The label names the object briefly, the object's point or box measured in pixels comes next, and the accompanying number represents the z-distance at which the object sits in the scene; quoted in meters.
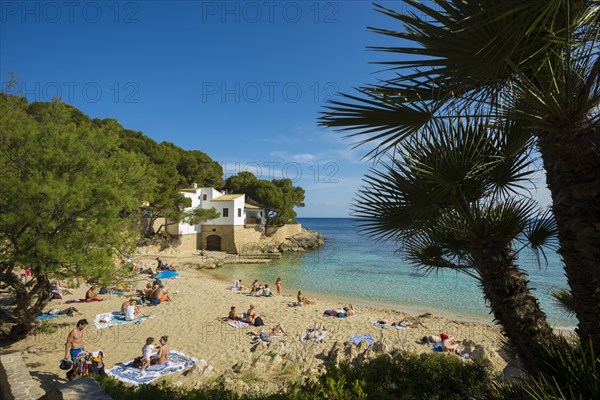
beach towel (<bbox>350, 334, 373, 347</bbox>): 10.55
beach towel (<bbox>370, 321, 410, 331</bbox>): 12.70
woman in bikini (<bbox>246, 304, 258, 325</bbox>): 12.22
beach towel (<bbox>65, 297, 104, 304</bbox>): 13.74
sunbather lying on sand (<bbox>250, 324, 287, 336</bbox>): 10.94
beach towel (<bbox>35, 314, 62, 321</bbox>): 10.77
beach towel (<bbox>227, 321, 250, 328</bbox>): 11.84
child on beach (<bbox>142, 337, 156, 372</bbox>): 7.61
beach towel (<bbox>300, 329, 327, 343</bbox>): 10.60
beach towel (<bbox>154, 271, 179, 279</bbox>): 19.44
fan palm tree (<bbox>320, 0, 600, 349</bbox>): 1.90
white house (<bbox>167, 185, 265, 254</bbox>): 35.81
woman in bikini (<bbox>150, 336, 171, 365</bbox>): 7.85
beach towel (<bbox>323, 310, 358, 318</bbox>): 14.26
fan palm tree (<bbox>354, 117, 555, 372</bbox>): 2.93
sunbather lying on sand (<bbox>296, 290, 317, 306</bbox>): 16.09
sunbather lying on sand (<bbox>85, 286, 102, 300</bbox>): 14.03
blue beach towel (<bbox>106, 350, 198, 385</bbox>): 7.09
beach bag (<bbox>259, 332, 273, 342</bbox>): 10.37
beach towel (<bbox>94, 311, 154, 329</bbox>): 10.61
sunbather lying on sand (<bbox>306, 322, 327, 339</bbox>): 10.79
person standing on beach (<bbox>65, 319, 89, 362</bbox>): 6.91
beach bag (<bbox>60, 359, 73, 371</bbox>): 6.79
